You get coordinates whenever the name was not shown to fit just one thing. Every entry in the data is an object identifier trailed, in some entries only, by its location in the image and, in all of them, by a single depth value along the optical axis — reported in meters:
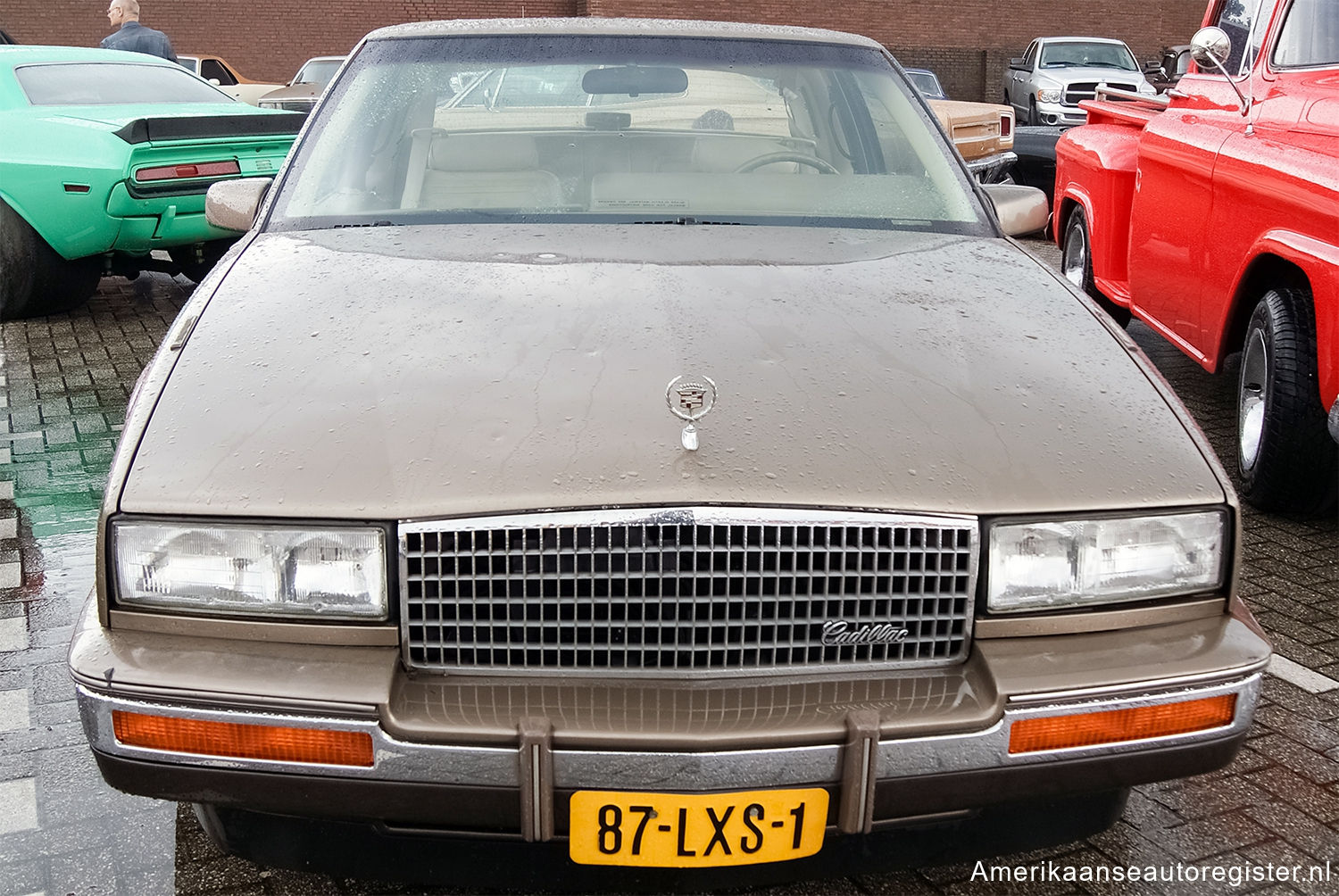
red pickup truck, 3.67
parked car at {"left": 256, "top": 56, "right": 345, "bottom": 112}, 15.81
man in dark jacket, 9.61
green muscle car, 6.47
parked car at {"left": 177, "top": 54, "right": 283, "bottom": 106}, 17.58
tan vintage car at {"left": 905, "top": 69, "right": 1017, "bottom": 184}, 10.26
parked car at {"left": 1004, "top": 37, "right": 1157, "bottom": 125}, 20.48
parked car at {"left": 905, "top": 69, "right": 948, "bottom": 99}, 16.47
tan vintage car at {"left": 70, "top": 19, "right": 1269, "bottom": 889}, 1.75
